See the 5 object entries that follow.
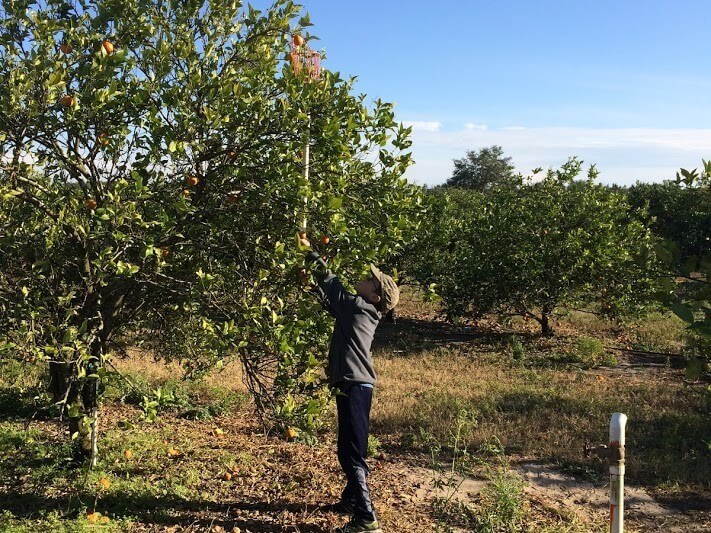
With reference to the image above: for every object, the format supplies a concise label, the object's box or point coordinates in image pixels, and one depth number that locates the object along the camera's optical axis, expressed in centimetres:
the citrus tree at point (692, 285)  215
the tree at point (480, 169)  5281
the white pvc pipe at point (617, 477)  303
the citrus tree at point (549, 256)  1060
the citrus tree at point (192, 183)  327
